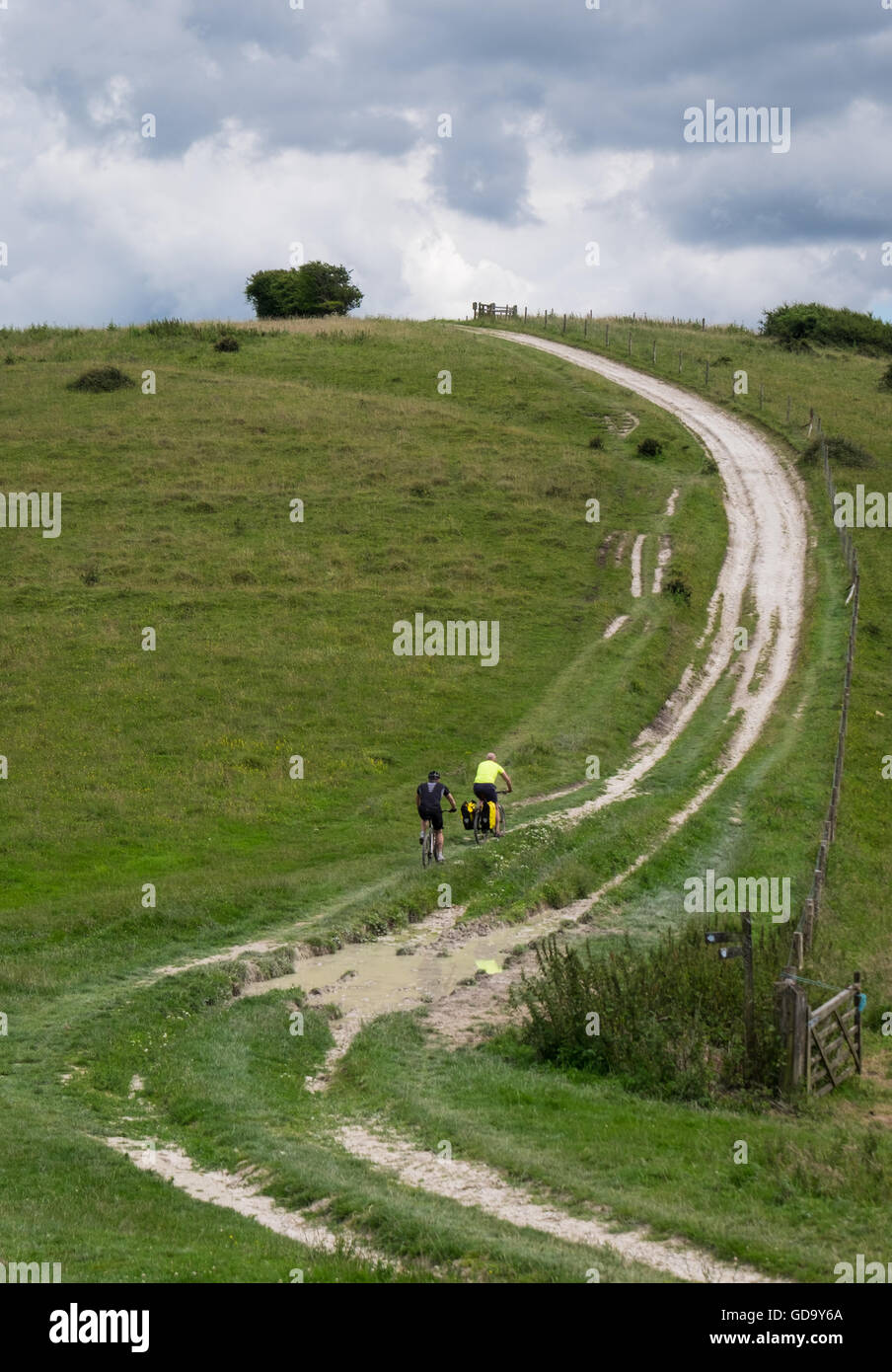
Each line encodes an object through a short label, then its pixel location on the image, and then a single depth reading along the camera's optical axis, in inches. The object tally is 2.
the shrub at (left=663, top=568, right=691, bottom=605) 2108.8
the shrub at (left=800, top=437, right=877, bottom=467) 2723.9
